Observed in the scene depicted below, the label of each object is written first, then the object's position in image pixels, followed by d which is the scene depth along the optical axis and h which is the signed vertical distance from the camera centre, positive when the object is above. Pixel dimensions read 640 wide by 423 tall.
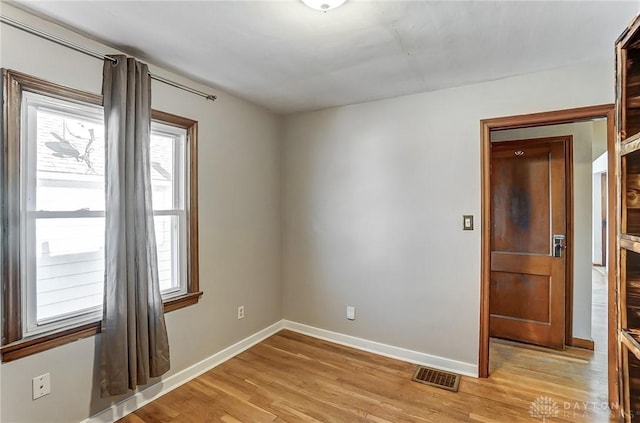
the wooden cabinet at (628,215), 1.16 -0.02
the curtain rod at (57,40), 1.52 +0.95
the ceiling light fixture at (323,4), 1.44 +1.00
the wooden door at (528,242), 3.01 -0.31
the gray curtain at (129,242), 1.85 -0.18
